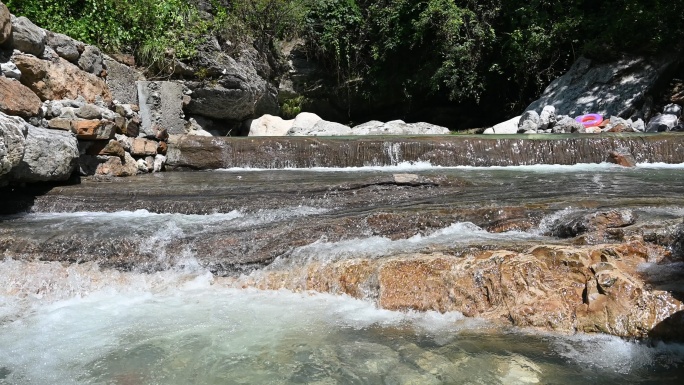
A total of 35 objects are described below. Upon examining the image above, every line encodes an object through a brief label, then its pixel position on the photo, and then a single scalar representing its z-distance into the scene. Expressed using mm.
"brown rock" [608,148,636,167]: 8055
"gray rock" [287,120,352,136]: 13312
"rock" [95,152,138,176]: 7068
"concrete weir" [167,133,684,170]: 8516
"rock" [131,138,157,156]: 7773
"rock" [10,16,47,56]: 6160
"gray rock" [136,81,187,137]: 8781
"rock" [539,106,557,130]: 12133
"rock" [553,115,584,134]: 11430
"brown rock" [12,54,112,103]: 6309
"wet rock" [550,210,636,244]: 3605
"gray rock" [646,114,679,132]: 11562
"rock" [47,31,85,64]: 7008
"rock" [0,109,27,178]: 4680
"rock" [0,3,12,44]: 5664
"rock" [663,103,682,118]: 12117
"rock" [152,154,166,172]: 8152
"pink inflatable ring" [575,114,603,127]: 11844
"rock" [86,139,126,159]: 7000
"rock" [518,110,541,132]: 12172
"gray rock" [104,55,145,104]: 8219
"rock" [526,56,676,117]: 12695
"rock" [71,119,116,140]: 6611
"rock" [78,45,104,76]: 7500
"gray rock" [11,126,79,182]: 5559
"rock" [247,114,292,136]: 13633
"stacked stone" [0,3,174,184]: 5574
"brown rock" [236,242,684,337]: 2753
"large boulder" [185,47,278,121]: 11102
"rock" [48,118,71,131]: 6332
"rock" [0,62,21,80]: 5738
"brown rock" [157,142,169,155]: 8352
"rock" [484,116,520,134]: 12977
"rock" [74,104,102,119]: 6723
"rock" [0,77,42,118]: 5434
